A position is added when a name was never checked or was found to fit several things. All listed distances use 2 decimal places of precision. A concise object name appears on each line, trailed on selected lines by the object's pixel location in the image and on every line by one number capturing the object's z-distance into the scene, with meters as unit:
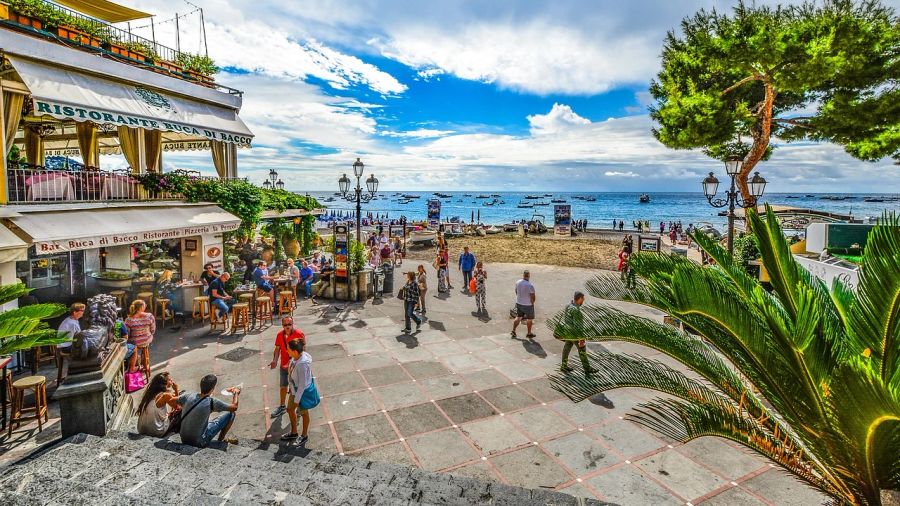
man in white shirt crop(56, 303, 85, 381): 6.68
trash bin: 14.33
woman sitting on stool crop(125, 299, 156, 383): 7.52
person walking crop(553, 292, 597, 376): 3.89
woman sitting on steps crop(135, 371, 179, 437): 5.11
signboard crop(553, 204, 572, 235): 31.17
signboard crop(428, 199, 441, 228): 29.23
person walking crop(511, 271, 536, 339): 9.84
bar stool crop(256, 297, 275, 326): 10.80
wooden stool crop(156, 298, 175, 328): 10.45
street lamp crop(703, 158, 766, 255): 10.53
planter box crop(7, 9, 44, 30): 8.88
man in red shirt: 6.36
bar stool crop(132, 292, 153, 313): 10.48
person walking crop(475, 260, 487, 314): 11.92
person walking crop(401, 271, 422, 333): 10.21
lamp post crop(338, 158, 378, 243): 13.55
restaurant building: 8.69
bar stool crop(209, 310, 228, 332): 10.14
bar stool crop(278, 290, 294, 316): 11.55
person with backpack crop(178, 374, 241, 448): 4.98
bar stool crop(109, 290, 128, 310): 10.68
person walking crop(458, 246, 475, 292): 14.54
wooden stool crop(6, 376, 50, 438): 5.48
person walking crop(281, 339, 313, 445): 5.46
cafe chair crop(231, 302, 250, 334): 10.09
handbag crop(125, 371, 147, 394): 7.06
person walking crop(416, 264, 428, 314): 11.60
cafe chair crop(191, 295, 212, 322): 10.73
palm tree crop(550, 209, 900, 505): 2.74
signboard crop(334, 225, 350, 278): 13.30
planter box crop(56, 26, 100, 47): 9.92
